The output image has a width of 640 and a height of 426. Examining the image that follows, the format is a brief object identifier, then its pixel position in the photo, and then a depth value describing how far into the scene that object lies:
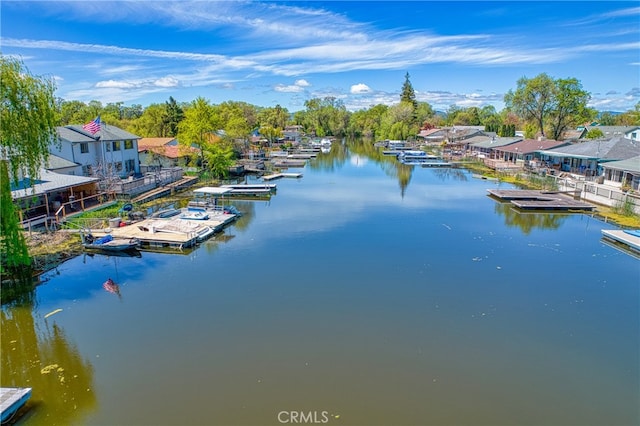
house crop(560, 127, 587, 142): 67.88
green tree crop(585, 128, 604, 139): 67.49
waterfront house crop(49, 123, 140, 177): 31.95
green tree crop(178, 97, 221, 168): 47.03
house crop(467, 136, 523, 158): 59.34
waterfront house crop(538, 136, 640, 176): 37.31
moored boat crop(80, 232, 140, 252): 20.84
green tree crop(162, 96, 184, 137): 65.38
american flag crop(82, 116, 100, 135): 29.41
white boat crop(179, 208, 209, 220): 26.53
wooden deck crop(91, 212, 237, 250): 22.07
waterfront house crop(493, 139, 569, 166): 49.75
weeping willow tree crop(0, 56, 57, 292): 15.48
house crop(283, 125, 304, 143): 95.38
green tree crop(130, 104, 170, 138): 64.81
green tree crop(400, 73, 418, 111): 127.00
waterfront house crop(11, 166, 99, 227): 22.64
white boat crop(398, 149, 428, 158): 66.46
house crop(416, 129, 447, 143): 92.47
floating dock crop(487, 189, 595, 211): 30.62
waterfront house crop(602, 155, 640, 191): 30.84
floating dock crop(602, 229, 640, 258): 21.27
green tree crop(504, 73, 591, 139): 58.84
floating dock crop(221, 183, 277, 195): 37.44
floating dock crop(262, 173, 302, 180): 47.24
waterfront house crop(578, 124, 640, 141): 57.72
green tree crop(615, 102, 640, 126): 87.71
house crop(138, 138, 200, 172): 45.41
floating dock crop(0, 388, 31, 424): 9.25
